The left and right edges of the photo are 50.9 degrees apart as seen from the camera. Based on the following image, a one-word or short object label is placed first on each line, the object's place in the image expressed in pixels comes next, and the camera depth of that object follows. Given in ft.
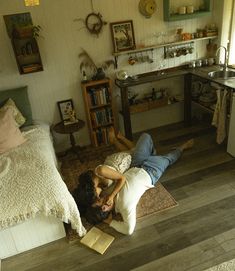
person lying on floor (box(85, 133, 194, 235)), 6.54
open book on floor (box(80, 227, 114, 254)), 6.33
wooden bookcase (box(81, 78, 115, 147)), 10.12
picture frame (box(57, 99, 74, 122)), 10.38
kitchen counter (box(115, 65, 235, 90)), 10.10
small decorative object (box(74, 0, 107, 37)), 9.46
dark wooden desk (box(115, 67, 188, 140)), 10.11
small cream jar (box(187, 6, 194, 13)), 10.27
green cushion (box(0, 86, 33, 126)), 9.11
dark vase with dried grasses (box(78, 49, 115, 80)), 10.00
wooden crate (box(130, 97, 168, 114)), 10.88
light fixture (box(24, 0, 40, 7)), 8.63
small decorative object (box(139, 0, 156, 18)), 9.82
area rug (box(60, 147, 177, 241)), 7.29
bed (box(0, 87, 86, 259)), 5.73
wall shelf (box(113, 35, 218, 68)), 10.14
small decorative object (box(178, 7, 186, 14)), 10.18
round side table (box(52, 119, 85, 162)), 9.67
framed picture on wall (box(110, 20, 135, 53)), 9.91
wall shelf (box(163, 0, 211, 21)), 10.02
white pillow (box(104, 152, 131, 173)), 7.53
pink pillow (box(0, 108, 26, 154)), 7.77
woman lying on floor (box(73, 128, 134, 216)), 6.50
